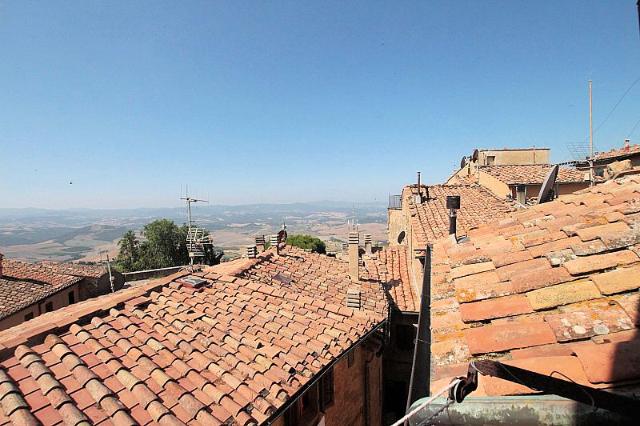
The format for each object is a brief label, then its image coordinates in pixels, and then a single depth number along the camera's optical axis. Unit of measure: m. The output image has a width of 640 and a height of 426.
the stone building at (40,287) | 18.66
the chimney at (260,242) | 17.18
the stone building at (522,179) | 21.41
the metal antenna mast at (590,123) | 18.64
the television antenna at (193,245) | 13.54
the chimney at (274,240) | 16.04
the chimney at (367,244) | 23.11
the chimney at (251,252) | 13.89
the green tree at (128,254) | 48.25
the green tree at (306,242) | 44.22
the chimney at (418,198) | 19.92
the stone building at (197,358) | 4.67
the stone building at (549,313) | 1.64
